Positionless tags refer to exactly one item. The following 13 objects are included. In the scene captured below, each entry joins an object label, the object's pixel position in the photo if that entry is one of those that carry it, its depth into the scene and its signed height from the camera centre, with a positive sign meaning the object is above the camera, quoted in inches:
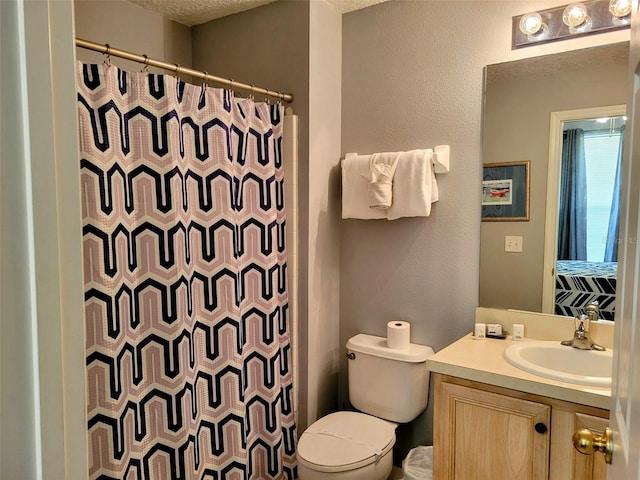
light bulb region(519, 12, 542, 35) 75.2 +30.5
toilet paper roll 86.9 -23.9
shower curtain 62.5 -11.2
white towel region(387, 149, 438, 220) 84.6 +4.5
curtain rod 61.6 +21.9
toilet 74.4 -39.1
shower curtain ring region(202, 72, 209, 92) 74.8 +20.7
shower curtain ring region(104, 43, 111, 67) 62.4 +21.4
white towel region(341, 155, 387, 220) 90.1 +4.1
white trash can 79.1 -45.2
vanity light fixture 69.6 +29.7
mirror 72.6 +13.8
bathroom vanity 57.2 -28.2
